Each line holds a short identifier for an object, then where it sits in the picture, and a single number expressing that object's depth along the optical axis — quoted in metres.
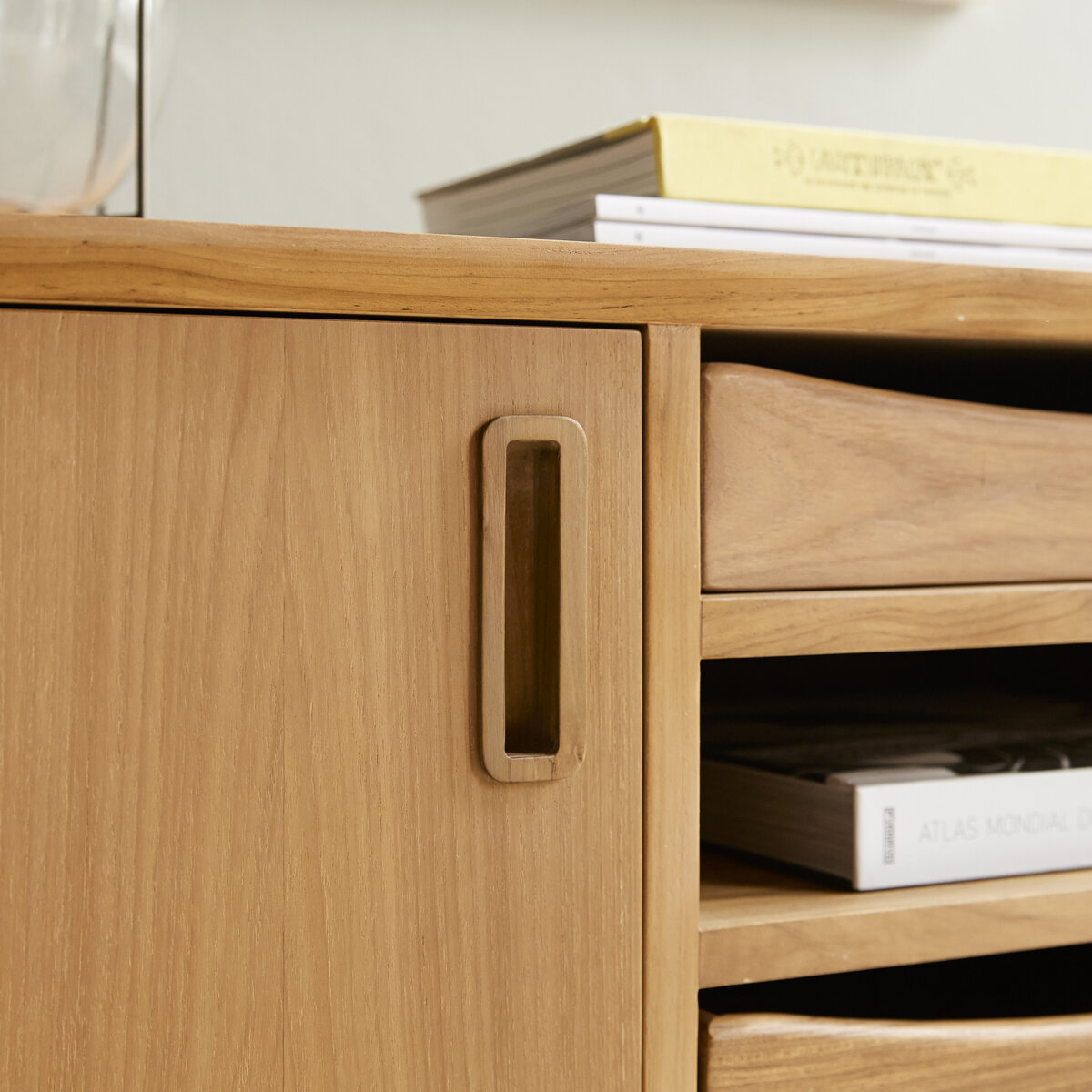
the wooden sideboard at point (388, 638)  1.13
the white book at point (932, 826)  1.27
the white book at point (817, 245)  1.28
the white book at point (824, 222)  1.28
